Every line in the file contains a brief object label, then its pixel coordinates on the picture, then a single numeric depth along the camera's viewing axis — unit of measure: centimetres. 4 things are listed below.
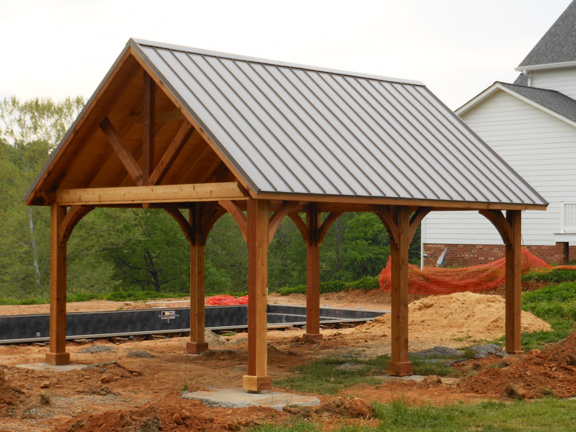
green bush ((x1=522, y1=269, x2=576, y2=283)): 2378
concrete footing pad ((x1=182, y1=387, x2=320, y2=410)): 1078
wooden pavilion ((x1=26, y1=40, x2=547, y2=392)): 1190
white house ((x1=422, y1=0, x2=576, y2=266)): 2919
